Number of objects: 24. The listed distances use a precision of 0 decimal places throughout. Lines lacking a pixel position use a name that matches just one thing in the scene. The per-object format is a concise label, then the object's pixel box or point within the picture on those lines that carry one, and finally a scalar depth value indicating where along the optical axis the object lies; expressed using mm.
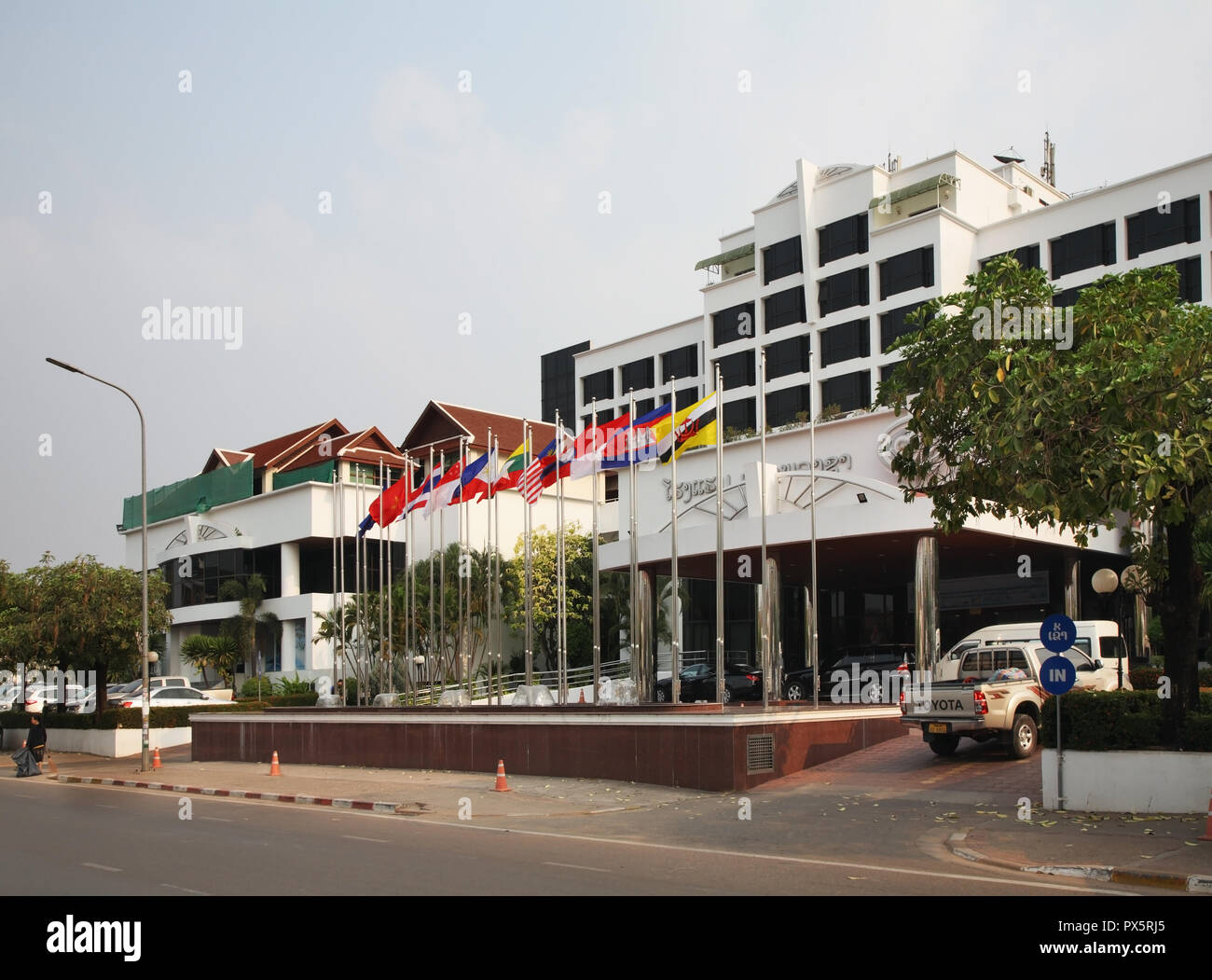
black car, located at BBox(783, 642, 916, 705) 32312
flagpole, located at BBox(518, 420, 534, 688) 26875
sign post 15000
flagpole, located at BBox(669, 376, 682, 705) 22892
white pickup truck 20234
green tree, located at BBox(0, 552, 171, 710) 35656
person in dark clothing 29266
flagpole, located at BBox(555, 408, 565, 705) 26422
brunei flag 22984
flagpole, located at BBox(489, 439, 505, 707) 28750
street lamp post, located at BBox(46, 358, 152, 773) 30125
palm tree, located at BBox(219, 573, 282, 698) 57281
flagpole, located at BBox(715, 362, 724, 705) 21641
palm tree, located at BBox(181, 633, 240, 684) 56625
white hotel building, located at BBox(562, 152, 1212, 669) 34594
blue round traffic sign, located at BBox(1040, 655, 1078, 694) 14977
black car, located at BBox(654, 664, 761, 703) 35438
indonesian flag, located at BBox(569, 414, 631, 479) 23578
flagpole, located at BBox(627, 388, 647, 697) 23197
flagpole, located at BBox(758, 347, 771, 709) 22031
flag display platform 20516
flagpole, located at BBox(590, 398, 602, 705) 24191
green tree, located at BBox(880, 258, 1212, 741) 13867
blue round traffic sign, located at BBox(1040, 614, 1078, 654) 15148
